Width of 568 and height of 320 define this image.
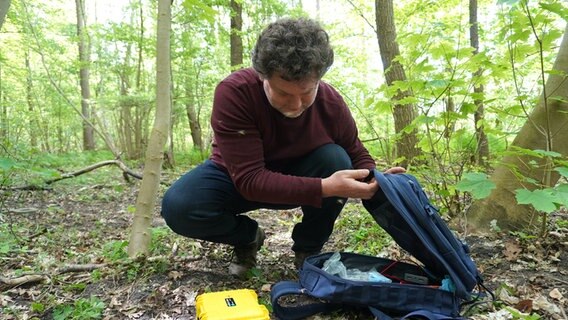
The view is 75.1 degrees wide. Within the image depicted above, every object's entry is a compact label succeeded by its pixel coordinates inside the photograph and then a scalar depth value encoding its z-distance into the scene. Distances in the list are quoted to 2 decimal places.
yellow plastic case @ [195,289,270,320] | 1.34
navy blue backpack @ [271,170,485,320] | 1.44
